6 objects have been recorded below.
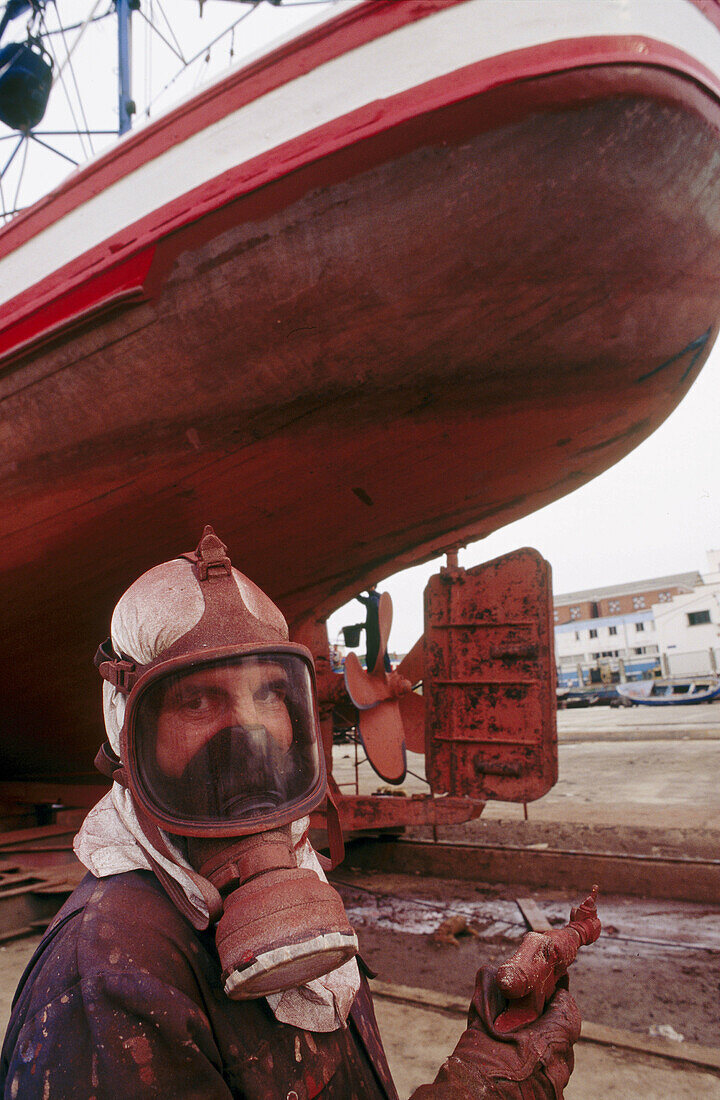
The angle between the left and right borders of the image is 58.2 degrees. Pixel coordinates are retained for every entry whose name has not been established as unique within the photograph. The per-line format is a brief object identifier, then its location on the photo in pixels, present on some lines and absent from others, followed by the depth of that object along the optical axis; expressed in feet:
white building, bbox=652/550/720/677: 145.79
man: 2.91
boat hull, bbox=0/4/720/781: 8.29
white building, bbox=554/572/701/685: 152.87
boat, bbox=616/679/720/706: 86.17
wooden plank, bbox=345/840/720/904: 13.00
